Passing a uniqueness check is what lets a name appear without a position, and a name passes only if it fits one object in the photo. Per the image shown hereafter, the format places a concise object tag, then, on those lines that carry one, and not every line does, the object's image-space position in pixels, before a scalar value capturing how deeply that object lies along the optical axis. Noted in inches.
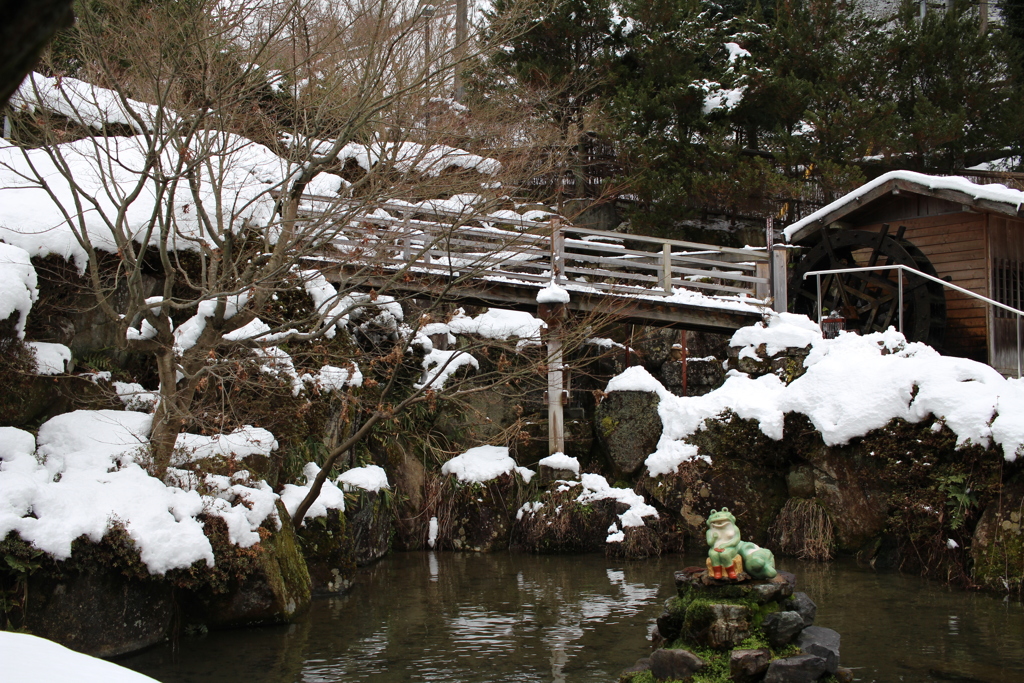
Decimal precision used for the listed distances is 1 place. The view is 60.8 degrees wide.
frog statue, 270.8
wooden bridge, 485.1
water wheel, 569.0
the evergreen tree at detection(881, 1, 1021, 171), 753.6
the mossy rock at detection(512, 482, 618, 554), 499.2
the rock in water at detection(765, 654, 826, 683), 249.9
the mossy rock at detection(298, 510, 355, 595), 393.1
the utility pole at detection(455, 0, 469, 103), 395.7
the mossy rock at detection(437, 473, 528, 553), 513.3
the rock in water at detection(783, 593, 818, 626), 272.4
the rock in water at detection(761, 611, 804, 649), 262.5
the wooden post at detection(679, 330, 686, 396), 596.9
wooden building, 553.3
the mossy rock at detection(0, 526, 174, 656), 277.0
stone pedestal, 253.9
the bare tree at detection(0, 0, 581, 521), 329.4
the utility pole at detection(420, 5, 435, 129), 352.3
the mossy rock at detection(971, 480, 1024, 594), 374.9
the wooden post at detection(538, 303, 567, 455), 529.0
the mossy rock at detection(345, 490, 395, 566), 432.8
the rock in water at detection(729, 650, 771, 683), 253.3
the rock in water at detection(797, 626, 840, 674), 258.7
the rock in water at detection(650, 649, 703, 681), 255.1
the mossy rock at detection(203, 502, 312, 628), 328.5
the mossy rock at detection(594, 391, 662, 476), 532.4
